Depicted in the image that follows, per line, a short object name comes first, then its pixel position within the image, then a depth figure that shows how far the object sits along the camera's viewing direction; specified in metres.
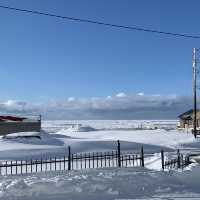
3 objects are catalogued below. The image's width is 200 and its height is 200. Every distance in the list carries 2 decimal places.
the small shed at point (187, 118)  49.81
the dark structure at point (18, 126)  25.82
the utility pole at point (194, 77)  26.71
